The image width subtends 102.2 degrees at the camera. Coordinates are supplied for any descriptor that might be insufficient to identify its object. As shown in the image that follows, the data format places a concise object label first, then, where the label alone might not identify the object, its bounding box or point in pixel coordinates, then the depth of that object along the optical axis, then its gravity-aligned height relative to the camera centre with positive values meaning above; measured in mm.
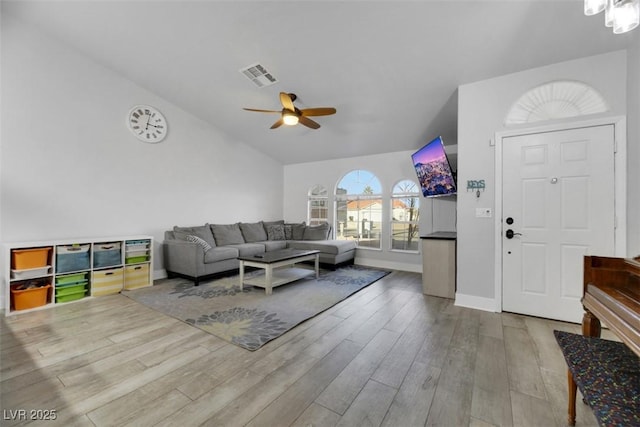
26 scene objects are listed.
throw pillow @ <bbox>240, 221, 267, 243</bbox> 5598 -359
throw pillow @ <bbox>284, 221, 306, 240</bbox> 6109 -345
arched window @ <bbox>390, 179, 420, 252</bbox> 5246 +87
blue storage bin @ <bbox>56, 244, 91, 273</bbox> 3193 -595
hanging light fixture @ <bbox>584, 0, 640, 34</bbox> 1362 +1150
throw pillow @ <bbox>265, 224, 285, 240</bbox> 6005 -371
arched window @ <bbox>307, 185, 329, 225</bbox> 6473 +290
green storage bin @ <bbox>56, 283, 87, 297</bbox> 3178 -990
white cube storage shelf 2926 -725
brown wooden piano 1048 -348
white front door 2609 +92
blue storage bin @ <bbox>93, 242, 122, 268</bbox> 3512 -589
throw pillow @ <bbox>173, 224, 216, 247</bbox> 4462 -327
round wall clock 4188 +1506
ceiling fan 3364 +1442
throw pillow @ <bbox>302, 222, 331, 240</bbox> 5859 -341
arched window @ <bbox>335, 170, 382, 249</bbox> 5754 +238
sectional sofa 4117 -561
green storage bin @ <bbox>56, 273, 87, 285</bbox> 3182 -850
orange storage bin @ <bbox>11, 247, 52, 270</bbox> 2906 -551
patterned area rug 2537 -1104
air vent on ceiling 3486 +1971
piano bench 907 -643
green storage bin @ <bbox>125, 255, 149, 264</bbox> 3856 -707
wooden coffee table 3631 -709
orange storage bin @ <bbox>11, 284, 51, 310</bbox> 2898 -1000
